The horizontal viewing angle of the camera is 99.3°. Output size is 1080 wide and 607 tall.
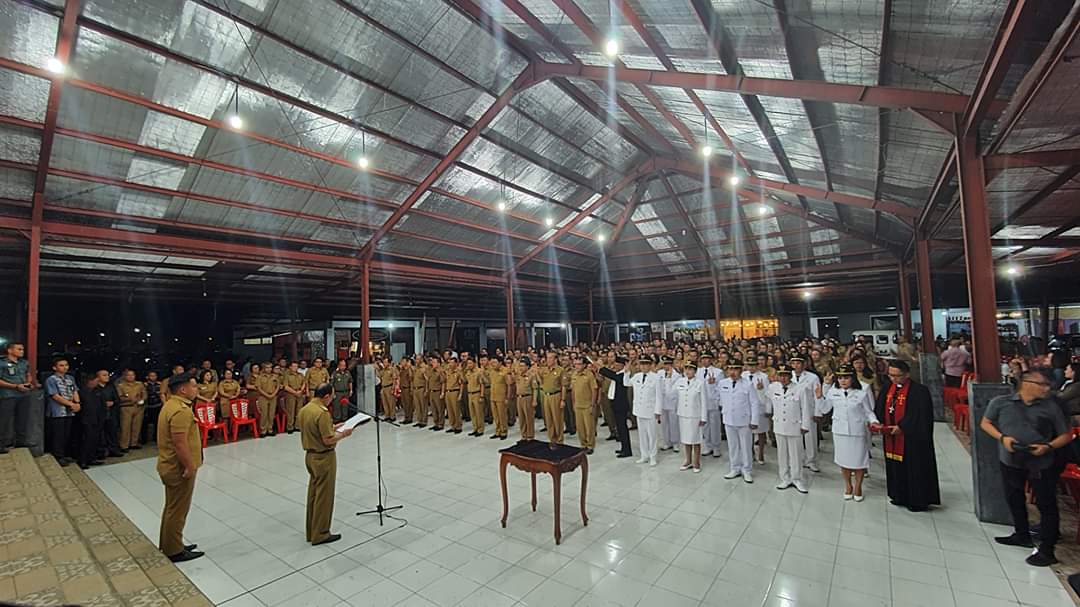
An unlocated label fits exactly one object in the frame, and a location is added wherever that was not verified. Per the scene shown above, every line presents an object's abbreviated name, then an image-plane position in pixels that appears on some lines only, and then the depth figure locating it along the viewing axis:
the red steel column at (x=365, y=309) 12.52
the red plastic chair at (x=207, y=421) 8.77
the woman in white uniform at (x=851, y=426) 4.98
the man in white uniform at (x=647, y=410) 6.70
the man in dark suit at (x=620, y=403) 7.03
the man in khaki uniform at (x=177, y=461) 4.11
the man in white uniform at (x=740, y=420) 5.86
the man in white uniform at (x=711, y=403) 6.73
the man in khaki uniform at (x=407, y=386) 11.27
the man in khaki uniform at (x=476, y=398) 9.27
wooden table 4.17
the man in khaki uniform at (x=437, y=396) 10.22
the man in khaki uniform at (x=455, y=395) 9.63
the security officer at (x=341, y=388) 11.21
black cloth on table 4.33
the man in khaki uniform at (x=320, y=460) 4.37
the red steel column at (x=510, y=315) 16.25
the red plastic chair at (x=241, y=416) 9.57
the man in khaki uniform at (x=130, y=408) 8.61
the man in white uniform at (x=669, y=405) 6.94
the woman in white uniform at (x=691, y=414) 6.26
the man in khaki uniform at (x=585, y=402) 7.39
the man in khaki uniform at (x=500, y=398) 8.75
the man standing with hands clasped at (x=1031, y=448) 3.56
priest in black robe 4.69
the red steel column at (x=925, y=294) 9.77
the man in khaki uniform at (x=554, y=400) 7.98
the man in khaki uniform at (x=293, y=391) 10.32
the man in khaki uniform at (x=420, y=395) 10.68
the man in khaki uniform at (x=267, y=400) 9.91
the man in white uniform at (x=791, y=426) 5.39
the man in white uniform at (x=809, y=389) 5.64
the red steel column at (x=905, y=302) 13.94
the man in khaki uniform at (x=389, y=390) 11.74
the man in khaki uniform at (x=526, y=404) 8.32
